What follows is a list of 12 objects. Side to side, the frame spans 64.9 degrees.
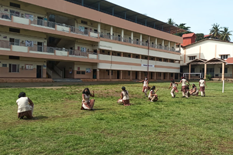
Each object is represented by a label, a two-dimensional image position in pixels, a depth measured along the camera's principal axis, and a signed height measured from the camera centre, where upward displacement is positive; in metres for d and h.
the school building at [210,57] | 48.06 +6.10
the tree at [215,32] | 75.12 +19.18
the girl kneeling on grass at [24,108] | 7.30 -1.33
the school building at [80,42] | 26.03 +6.42
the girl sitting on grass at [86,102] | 9.24 -1.36
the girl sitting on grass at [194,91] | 16.69 -1.22
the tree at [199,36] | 84.19 +19.45
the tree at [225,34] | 73.31 +17.66
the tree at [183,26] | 78.03 +22.07
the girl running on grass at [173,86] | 14.70 -0.70
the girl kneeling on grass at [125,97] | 10.95 -1.27
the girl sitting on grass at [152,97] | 12.68 -1.38
